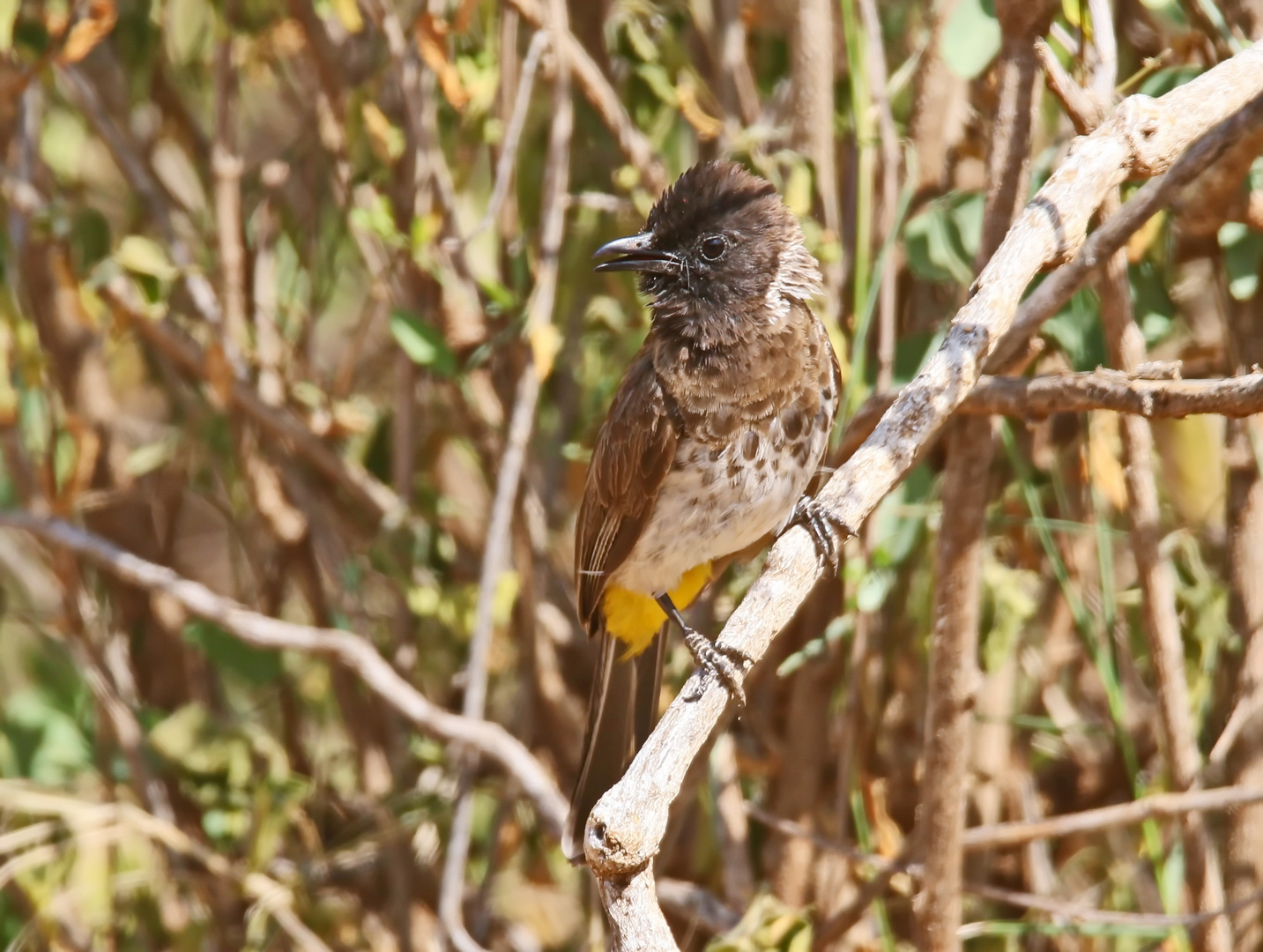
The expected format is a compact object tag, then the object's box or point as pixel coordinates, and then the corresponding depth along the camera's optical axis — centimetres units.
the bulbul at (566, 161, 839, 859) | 491
